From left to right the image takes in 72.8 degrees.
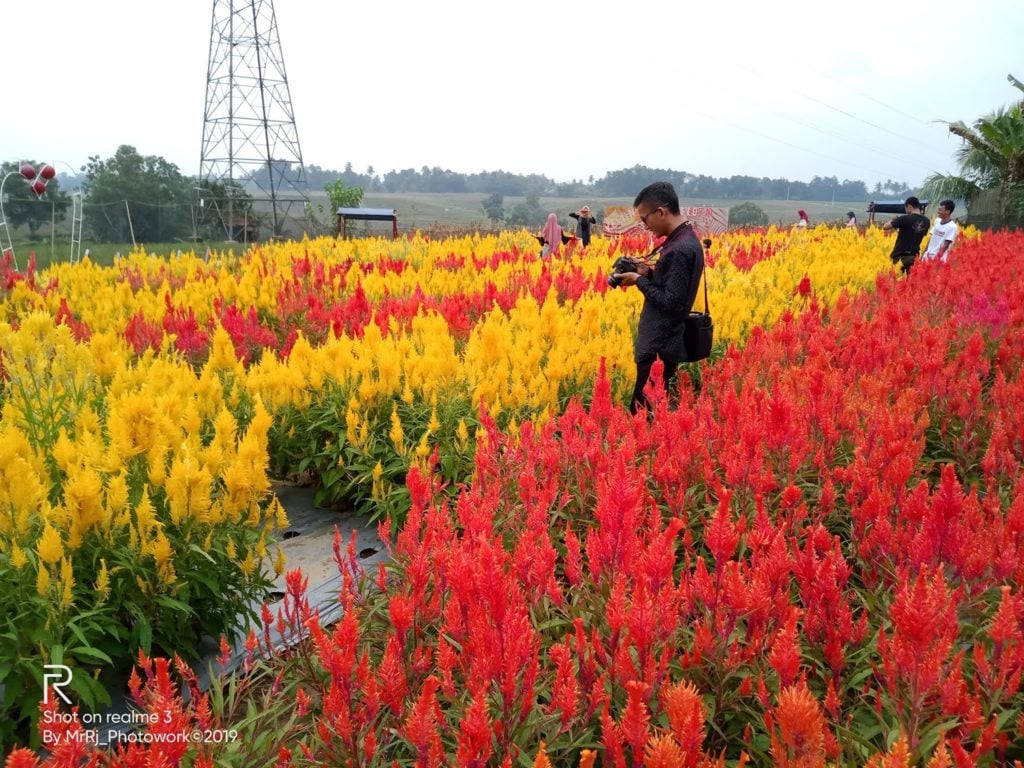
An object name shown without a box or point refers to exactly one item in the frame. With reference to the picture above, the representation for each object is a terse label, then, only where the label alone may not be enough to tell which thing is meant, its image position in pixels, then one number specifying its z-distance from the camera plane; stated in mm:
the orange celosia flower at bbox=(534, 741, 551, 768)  996
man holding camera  3842
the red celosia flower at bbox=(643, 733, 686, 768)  993
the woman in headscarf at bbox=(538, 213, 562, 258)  12109
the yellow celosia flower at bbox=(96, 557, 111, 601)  2043
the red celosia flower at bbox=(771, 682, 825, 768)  1076
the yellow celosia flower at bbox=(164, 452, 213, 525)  2244
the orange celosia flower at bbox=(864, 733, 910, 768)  972
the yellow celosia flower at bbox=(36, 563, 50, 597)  1883
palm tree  22453
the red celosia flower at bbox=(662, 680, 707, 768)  1085
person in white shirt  9516
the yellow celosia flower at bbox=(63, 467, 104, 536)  2064
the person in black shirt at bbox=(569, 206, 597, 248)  14297
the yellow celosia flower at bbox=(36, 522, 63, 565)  1856
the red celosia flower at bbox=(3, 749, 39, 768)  987
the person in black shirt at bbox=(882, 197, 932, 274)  9453
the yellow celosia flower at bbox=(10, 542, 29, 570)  1875
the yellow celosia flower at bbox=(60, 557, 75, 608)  1896
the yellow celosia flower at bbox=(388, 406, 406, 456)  3005
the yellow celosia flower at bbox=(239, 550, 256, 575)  2379
